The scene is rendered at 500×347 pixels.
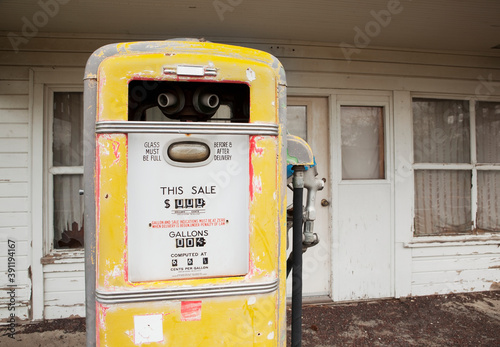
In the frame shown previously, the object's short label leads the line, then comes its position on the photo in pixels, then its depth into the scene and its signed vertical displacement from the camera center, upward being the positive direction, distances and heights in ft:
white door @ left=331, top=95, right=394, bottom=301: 12.08 -0.56
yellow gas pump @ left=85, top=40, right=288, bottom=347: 4.45 -0.28
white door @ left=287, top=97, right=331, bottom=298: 12.13 +0.76
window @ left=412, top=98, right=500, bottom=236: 13.01 +0.71
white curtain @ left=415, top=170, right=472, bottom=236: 12.96 -0.70
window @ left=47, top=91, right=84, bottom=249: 11.11 +0.63
